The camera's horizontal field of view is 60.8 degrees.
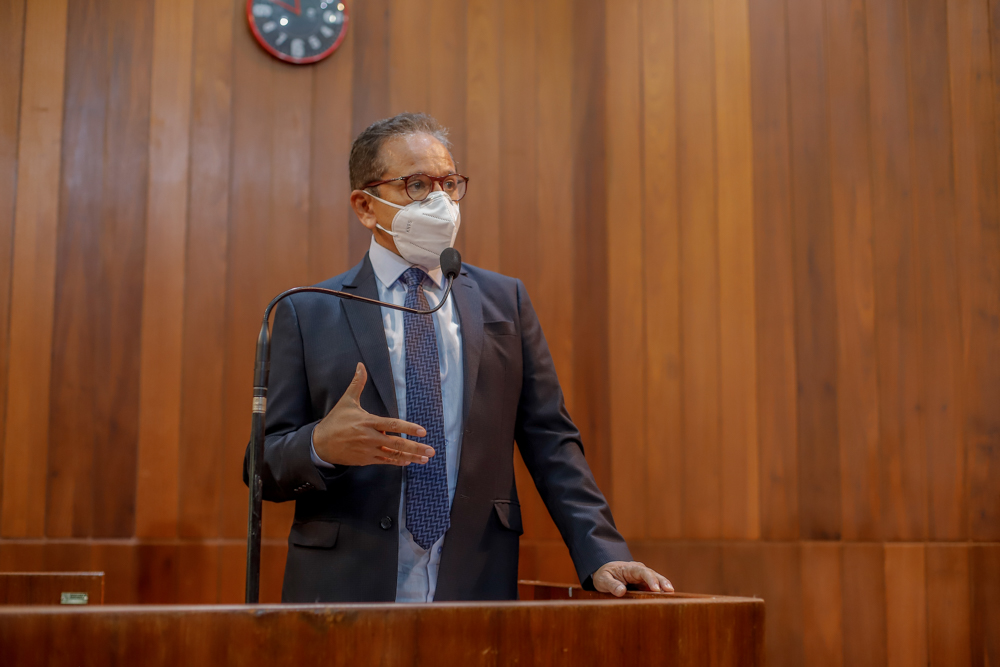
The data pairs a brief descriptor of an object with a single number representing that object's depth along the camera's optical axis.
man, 1.53
